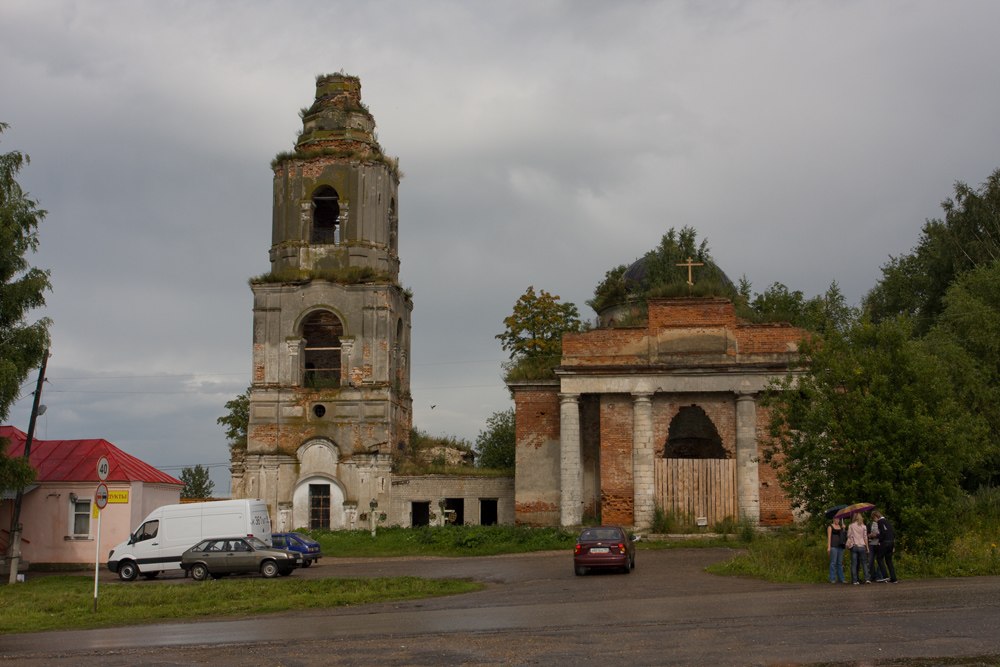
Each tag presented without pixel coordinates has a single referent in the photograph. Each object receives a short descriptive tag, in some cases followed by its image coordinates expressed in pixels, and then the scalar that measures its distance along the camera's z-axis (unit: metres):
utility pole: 26.68
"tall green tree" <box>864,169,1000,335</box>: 44.19
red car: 23.45
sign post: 19.33
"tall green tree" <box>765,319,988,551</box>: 20.88
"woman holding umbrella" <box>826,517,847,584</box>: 19.59
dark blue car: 29.53
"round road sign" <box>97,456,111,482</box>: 19.66
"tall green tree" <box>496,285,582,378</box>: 51.50
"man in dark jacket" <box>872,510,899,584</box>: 19.07
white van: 27.88
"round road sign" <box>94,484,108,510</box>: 19.34
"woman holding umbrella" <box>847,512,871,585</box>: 19.00
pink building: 30.75
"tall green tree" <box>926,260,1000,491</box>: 36.12
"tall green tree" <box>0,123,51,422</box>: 25.44
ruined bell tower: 38.00
